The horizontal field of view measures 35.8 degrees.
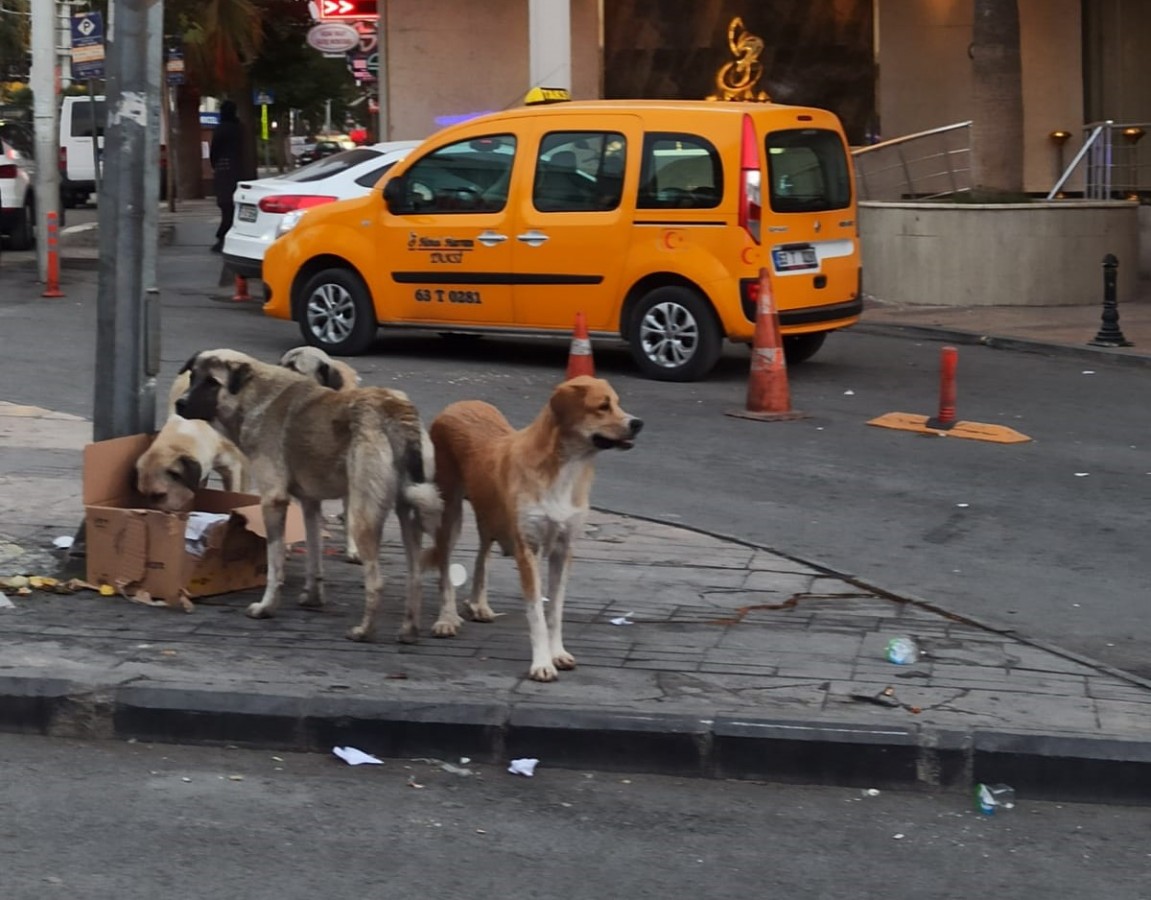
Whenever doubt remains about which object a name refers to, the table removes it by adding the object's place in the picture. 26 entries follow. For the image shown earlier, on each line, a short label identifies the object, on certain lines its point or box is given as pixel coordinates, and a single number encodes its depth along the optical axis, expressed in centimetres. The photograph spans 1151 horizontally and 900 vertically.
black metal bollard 1505
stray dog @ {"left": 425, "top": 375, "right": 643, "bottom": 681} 577
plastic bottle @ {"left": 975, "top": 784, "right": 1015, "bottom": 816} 533
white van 3984
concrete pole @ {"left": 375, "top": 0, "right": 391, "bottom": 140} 2569
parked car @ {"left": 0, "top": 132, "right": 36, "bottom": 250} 2273
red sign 2677
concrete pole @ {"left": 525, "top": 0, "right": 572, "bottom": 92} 2075
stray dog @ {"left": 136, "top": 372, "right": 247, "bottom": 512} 725
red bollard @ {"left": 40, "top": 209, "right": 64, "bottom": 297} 1844
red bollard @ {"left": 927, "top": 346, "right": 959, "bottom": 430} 1124
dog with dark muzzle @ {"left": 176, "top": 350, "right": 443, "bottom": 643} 639
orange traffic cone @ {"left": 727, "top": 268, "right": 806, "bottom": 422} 1174
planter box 1817
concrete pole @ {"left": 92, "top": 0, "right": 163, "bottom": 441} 731
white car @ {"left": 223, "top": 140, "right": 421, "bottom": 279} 1636
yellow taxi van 1270
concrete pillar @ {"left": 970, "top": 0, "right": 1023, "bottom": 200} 1841
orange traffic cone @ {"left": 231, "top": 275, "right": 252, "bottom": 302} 1847
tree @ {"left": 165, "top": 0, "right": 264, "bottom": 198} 2650
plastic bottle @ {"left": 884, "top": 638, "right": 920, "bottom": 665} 640
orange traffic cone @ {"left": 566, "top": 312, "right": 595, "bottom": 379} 1116
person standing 2130
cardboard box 698
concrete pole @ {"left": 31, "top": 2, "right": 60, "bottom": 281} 1897
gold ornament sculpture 2481
